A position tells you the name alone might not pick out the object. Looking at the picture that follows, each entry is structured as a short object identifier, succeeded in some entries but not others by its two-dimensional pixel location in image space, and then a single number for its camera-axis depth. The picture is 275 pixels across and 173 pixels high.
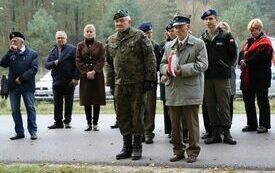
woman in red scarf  9.18
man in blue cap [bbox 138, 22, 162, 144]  8.90
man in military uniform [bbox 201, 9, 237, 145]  8.33
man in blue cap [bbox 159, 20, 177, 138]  8.64
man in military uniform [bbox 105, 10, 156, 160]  7.54
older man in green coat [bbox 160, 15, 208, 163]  7.18
